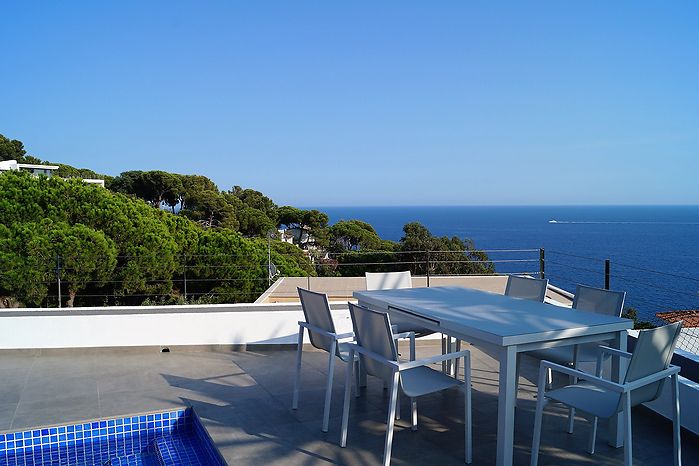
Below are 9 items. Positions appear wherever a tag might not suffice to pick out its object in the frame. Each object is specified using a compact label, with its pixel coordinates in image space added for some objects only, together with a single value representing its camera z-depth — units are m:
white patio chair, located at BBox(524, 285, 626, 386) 3.35
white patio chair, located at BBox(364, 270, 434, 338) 4.58
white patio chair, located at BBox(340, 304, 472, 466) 2.70
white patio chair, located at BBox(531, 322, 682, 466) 2.35
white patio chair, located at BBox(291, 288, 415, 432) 3.30
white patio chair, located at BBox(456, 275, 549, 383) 4.10
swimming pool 3.21
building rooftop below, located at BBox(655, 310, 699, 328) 10.96
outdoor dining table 2.58
